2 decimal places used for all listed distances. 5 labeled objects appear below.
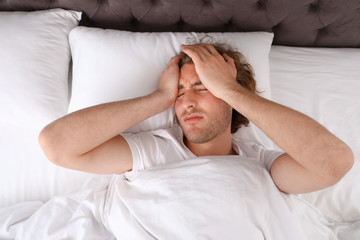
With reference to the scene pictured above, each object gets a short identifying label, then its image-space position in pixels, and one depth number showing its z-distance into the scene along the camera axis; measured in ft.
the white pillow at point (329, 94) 4.33
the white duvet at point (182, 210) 3.21
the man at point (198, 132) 2.99
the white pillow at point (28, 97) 3.92
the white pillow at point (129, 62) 4.11
